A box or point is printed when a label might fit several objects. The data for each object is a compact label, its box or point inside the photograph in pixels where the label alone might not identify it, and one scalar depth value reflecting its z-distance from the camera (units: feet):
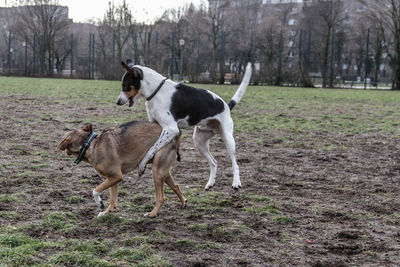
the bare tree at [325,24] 124.29
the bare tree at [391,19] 121.49
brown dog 16.40
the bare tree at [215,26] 121.47
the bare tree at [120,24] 146.72
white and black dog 19.24
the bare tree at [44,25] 157.17
